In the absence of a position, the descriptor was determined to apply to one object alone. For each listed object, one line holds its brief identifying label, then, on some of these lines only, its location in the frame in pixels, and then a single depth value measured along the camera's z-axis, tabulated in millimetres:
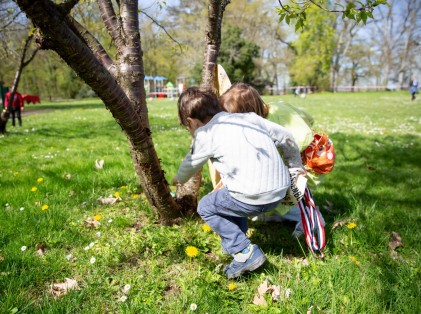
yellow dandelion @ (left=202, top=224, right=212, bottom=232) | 2775
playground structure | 38562
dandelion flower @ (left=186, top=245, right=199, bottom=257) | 2270
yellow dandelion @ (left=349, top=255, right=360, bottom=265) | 2270
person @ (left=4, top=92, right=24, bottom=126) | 11219
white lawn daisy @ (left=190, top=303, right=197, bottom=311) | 1800
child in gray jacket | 2074
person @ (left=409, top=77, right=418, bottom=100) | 21266
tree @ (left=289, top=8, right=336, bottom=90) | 41000
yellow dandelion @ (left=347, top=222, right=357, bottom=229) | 2643
